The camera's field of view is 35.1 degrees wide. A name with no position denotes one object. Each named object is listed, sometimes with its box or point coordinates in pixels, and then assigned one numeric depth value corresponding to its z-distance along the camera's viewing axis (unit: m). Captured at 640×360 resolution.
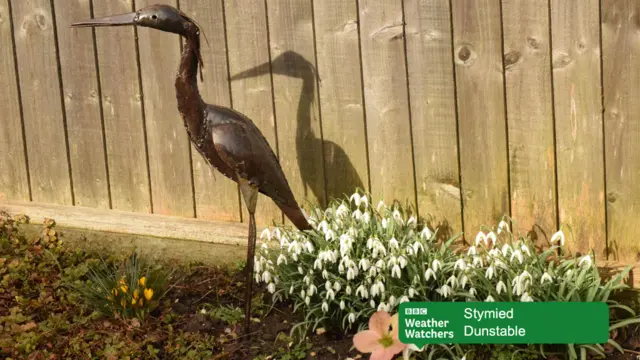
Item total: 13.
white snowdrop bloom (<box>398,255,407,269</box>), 4.46
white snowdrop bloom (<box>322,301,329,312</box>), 4.57
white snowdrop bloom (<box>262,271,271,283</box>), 4.81
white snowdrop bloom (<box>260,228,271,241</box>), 4.95
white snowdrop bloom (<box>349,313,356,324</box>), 4.51
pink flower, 3.09
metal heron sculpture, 4.41
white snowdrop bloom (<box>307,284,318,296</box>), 4.61
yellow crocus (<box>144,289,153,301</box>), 4.80
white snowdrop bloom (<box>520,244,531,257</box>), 4.54
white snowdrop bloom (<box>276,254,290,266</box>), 4.79
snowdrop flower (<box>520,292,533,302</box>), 4.26
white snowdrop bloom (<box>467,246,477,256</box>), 4.55
